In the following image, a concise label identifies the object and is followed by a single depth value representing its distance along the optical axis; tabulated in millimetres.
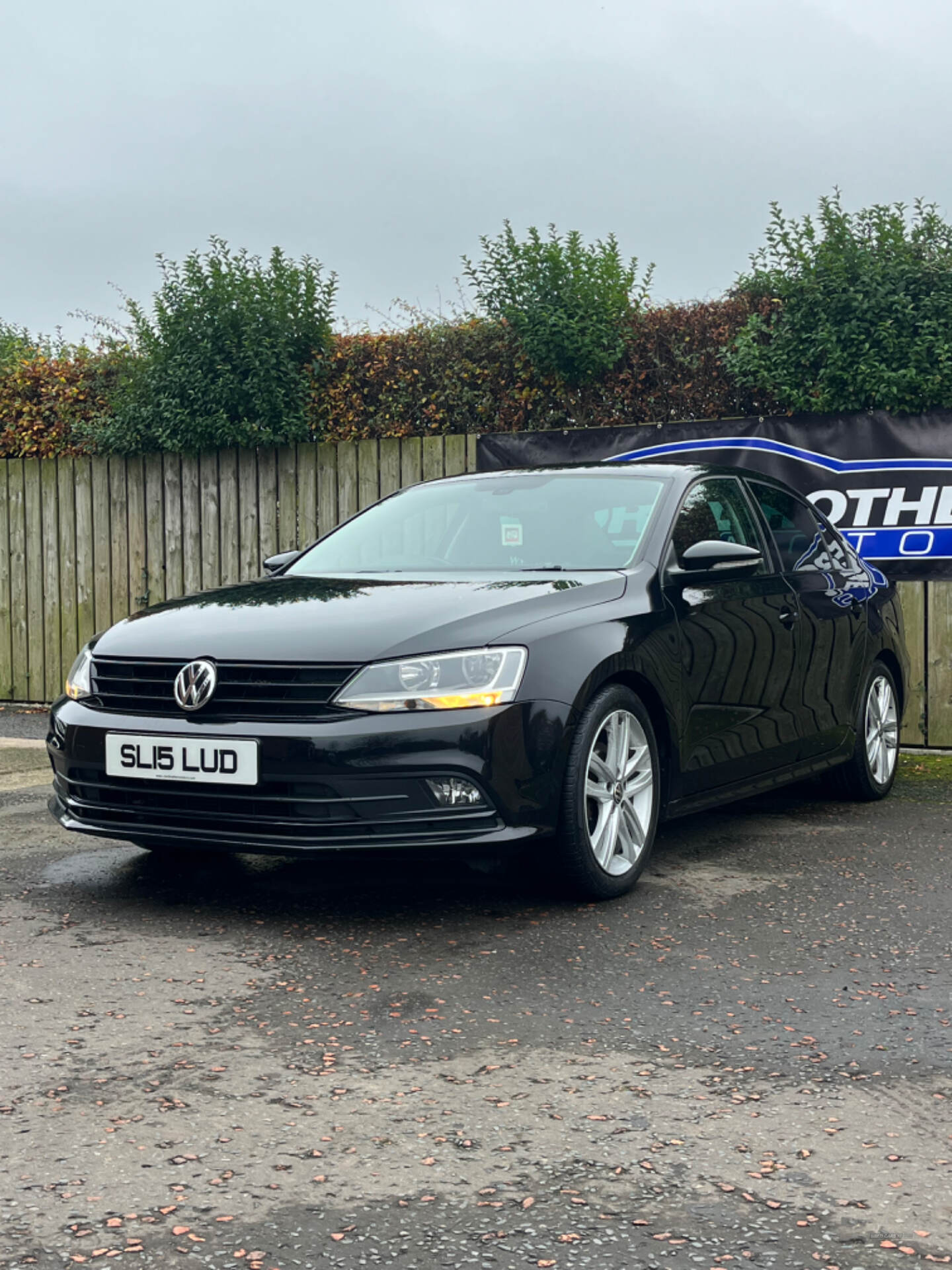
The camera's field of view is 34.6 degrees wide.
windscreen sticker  6000
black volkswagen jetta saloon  4668
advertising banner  9102
